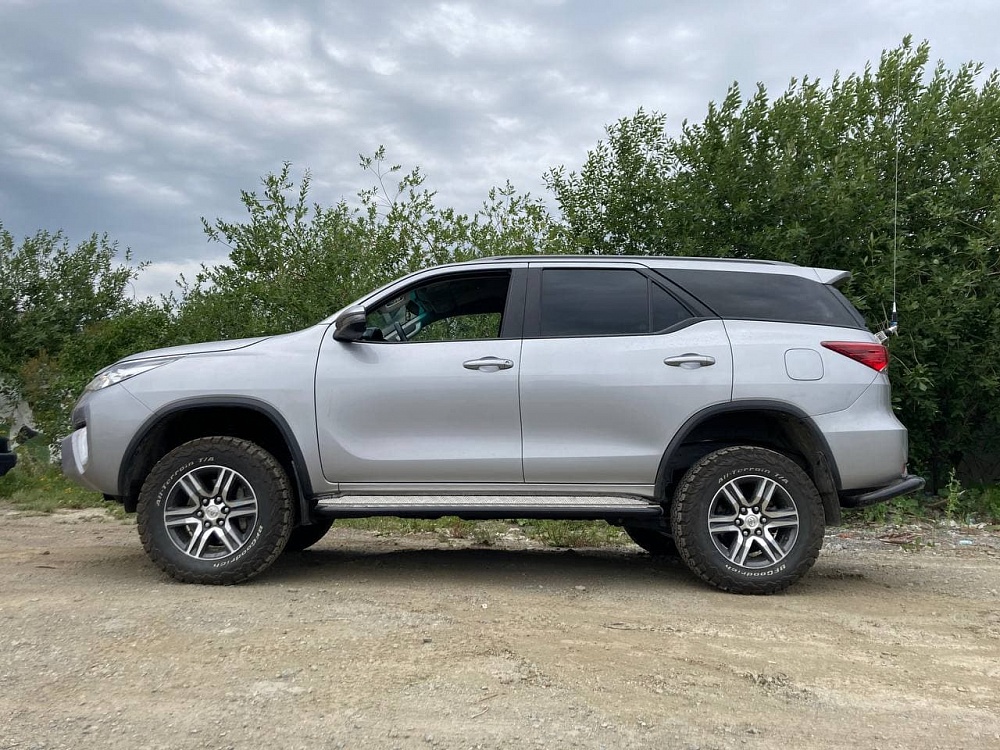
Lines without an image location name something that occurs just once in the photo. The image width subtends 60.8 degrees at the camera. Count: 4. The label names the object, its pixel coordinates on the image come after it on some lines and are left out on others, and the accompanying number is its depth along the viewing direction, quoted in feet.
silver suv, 15.51
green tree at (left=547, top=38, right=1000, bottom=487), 26.84
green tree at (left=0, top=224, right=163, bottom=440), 66.03
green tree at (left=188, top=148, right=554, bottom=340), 30.17
